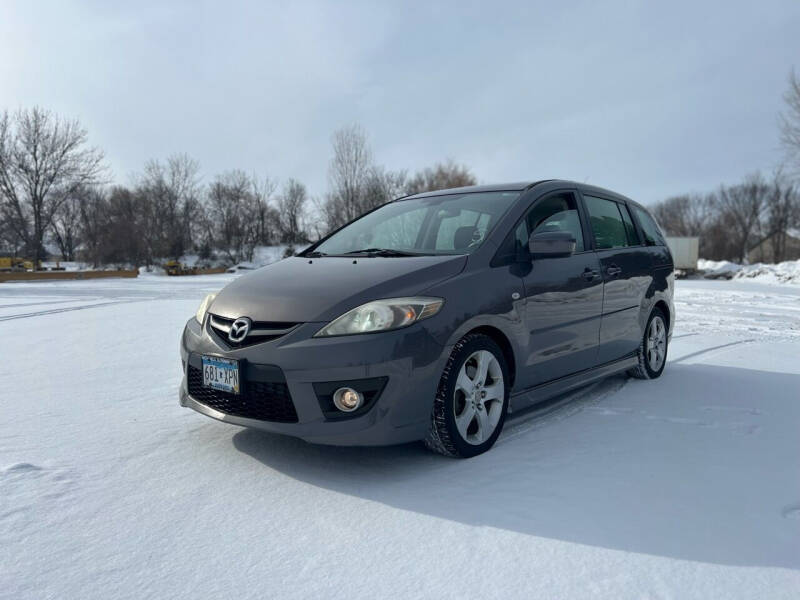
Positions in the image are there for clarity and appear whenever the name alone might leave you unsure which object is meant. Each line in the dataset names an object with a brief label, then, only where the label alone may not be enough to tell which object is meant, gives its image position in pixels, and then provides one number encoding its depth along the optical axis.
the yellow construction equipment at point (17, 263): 42.31
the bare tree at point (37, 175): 34.09
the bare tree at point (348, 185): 35.16
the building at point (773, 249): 69.44
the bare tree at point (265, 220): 62.72
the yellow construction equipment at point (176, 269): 38.91
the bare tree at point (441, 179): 46.47
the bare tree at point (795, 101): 26.88
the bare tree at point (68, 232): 61.29
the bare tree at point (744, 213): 70.75
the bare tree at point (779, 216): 68.25
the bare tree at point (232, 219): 58.78
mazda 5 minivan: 2.78
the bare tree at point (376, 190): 35.38
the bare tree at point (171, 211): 52.28
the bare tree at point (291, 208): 64.62
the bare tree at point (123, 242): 43.66
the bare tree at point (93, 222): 44.72
